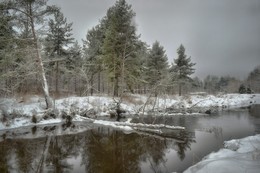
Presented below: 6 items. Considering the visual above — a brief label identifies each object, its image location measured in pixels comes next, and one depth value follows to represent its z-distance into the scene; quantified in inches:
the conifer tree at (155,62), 1350.9
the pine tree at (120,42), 959.0
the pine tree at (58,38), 1087.6
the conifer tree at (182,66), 1563.7
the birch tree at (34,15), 655.1
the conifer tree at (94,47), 1177.4
